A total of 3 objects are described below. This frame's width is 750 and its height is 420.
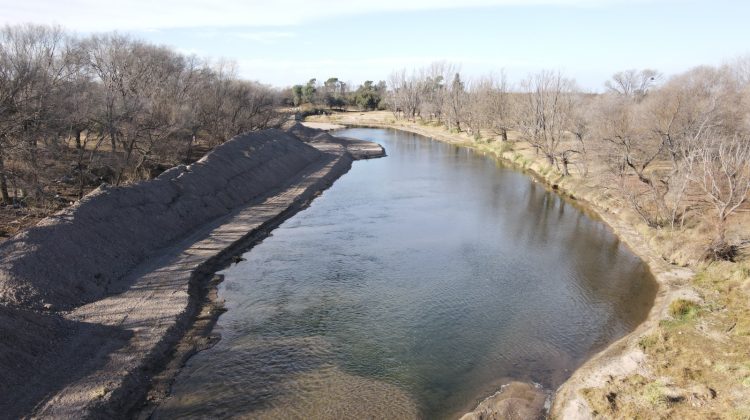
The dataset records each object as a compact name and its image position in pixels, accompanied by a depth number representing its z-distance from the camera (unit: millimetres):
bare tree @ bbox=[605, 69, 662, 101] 107375
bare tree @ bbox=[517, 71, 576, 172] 53938
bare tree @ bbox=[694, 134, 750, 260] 24531
